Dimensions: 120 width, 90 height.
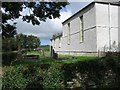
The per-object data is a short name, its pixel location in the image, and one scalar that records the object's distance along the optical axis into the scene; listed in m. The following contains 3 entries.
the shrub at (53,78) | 3.43
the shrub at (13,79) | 3.34
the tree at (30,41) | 34.82
